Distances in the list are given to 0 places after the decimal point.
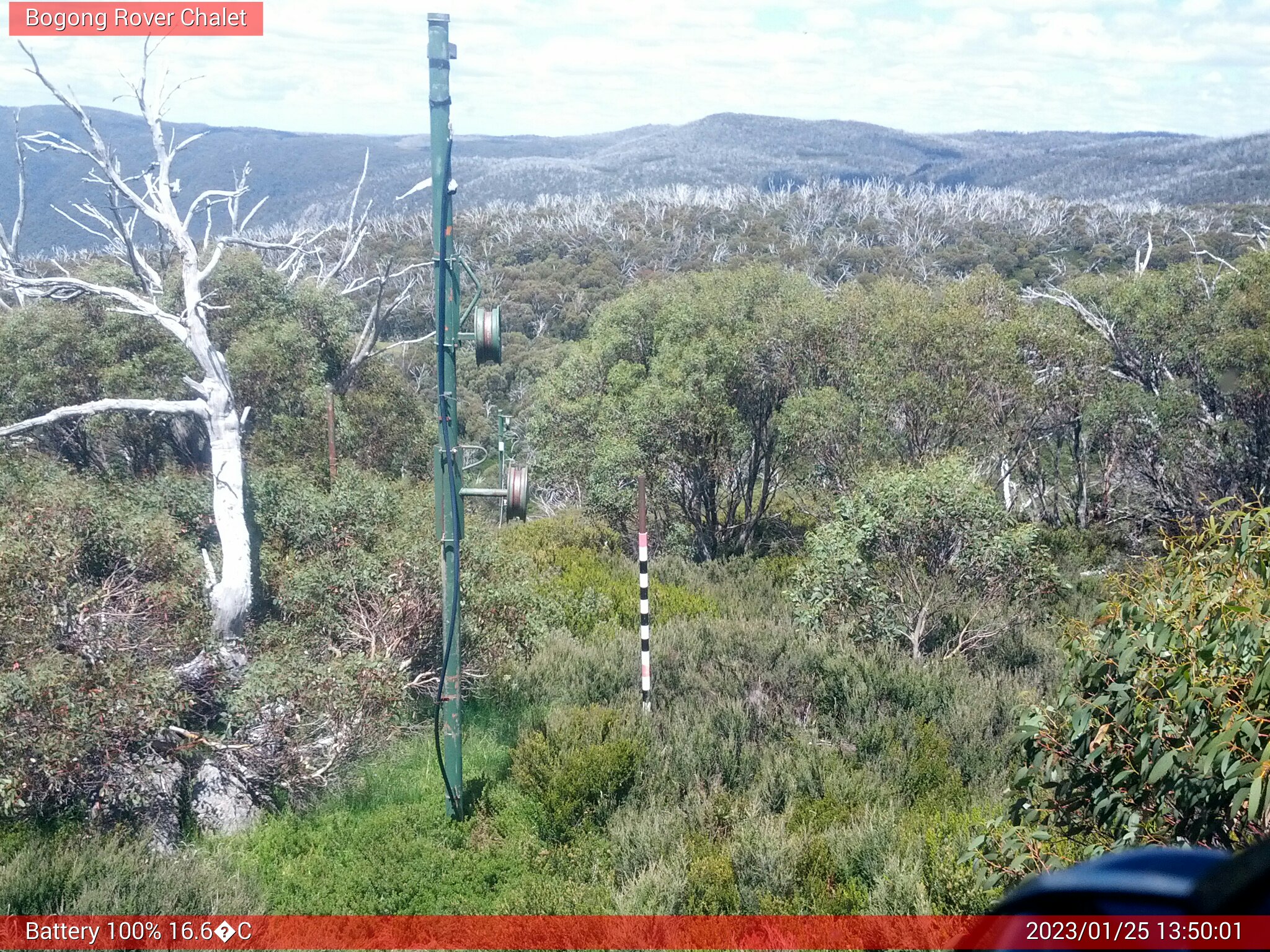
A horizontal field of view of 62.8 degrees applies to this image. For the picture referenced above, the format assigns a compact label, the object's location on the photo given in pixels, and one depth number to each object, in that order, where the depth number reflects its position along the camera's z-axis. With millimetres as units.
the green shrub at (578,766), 7594
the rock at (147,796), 7152
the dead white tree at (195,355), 9469
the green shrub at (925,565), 11953
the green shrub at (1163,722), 3324
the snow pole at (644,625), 9117
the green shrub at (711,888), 6078
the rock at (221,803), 7574
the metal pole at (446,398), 6461
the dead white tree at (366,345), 14492
